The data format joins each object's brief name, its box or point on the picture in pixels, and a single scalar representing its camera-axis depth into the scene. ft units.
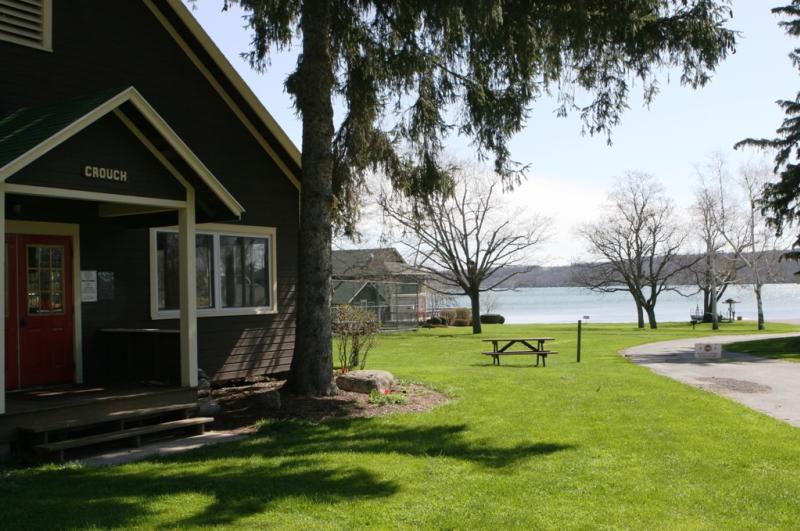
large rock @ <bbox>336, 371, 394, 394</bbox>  40.55
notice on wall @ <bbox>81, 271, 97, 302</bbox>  36.50
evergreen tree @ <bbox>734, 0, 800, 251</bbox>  82.99
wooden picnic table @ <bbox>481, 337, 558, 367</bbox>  62.97
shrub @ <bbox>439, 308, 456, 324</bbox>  172.24
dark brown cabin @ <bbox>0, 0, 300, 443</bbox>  29.58
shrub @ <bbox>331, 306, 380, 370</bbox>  51.13
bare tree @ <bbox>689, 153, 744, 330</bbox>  164.86
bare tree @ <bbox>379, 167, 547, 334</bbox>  138.45
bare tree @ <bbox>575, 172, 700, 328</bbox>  173.27
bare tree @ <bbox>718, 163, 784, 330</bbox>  160.86
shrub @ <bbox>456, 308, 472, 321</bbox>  174.26
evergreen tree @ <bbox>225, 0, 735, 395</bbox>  35.94
